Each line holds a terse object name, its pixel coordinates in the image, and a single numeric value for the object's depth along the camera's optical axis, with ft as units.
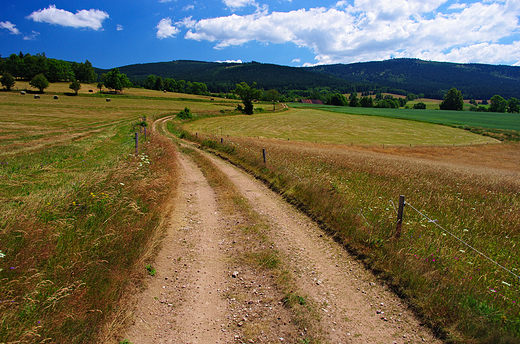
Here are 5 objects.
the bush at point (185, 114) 205.05
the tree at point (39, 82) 261.09
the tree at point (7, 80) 262.47
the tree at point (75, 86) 278.07
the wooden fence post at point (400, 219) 21.53
